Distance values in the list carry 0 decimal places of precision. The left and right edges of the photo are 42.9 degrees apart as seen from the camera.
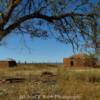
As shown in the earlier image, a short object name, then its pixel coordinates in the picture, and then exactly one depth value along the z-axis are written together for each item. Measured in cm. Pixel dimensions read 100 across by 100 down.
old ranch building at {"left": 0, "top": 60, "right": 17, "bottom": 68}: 2281
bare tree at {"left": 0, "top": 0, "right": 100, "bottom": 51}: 816
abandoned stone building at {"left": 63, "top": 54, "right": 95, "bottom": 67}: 2331
